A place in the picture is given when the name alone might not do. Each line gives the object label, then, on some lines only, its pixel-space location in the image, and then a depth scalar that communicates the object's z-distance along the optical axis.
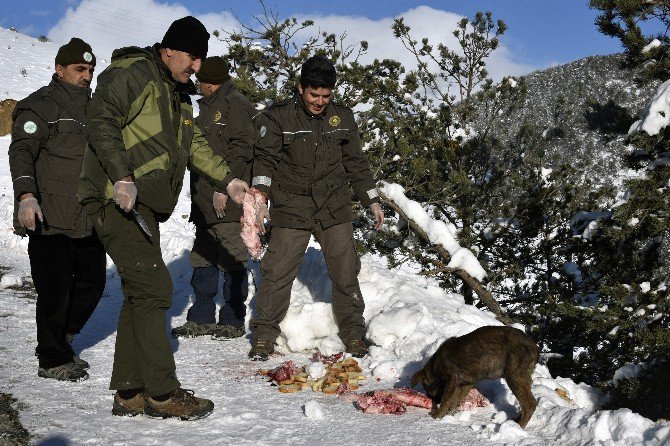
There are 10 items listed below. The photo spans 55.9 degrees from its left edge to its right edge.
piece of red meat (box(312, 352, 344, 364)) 5.16
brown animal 3.78
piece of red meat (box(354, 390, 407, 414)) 4.03
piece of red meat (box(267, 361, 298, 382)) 4.57
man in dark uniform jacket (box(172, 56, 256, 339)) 5.93
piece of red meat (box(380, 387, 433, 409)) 4.14
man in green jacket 3.48
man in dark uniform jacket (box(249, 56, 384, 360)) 5.22
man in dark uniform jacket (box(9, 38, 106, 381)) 4.45
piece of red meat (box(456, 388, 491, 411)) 4.08
